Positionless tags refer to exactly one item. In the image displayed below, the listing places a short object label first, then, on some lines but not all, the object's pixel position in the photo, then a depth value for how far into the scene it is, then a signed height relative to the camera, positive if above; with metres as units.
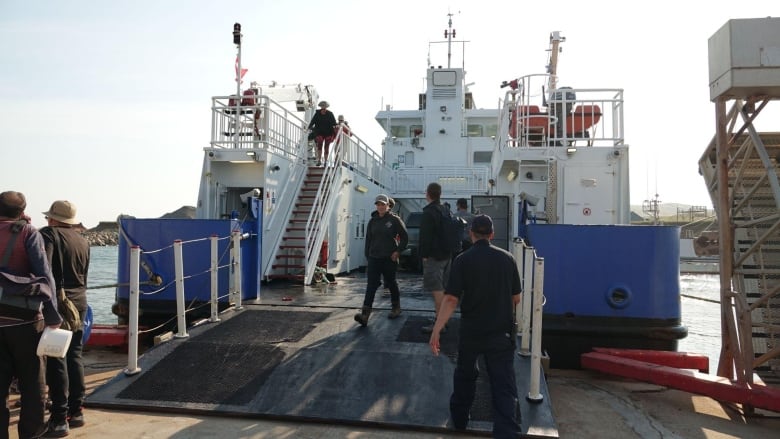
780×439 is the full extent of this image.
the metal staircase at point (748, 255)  5.56 -0.23
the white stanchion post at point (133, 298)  4.93 -0.61
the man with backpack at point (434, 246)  5.91 -0.14
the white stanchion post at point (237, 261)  6.98 -0.38
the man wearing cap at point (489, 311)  3.85 -0.55
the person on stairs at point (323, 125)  12.34 +2.39
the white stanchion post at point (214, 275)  6.43 -0.52
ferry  6.46 +0.27
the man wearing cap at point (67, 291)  4.07 -0.49
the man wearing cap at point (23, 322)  3.61 -0.61
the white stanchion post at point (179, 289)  5.71 -0.61
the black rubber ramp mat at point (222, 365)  4.73 -1.27
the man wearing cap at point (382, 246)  6.36 -0.16
